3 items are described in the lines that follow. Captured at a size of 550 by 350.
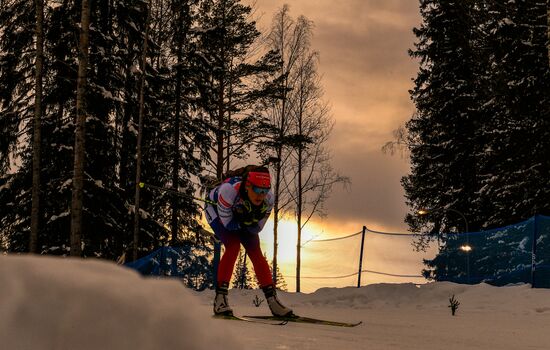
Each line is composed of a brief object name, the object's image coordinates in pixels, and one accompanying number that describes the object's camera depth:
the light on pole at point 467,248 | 15.05
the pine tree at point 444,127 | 27.30
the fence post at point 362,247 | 15.58
